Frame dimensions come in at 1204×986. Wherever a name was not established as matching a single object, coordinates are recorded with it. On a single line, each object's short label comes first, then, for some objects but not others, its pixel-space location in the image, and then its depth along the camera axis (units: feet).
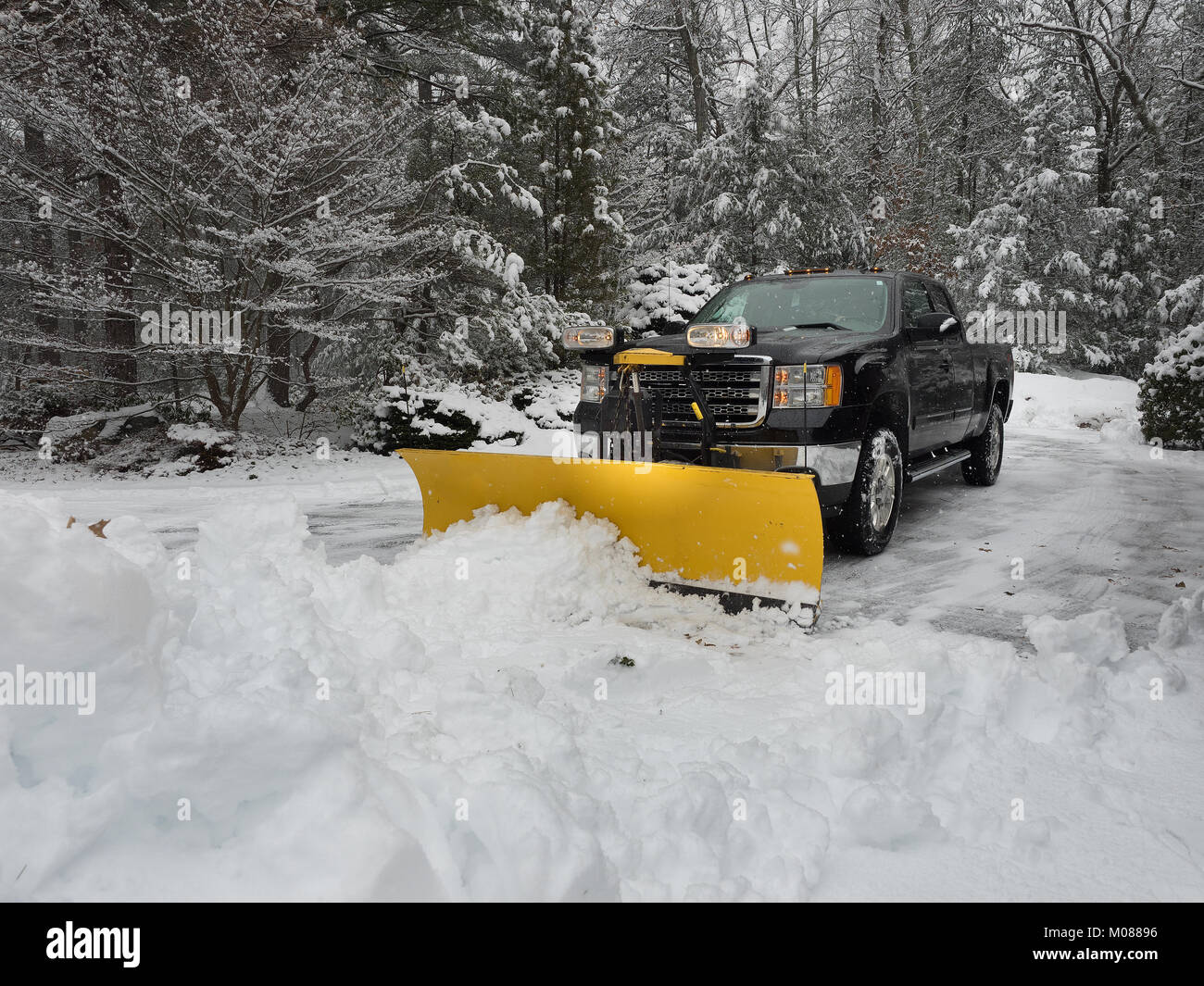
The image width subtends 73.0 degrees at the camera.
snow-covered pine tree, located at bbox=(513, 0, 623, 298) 44.11
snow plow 12.66
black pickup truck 15.24
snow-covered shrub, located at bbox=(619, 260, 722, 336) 45.85
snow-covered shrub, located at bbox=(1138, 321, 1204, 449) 34.14
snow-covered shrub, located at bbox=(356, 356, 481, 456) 35.55
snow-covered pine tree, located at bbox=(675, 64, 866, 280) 53.01
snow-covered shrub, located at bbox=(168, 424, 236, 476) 33.58
